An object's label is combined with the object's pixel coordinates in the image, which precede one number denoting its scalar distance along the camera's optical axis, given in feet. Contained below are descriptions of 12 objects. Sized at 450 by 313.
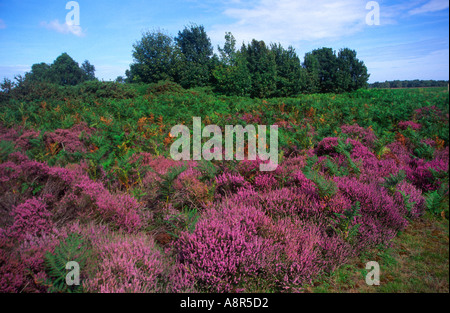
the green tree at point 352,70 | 149.10
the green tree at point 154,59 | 109.40
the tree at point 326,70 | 145.28
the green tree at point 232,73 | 93.61
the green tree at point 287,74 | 113.70
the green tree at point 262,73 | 103.71
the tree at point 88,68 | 182.76
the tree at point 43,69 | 119.39
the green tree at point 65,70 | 134.64
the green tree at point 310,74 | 132.96
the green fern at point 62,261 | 7.39
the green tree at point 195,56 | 108.68
